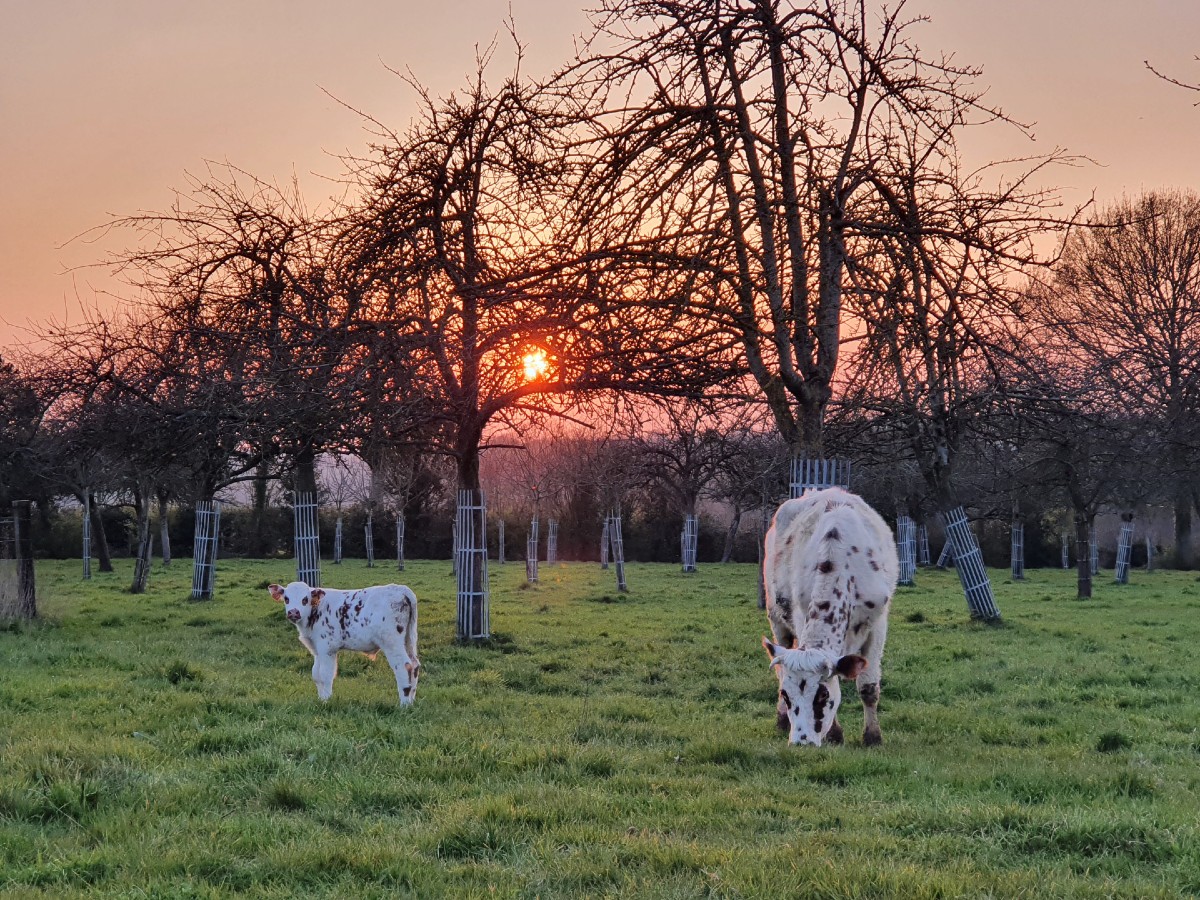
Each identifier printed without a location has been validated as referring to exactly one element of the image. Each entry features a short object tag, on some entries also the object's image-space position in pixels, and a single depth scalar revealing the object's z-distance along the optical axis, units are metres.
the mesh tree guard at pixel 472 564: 15.62
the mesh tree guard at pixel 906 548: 36.84
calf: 9.96
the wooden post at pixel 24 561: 17.09
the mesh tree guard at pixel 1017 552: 41.09
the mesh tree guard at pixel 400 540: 44.31
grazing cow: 7.96
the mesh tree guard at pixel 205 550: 24.52
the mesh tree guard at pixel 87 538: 33.31
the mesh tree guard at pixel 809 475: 10.92
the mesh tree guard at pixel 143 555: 27.52
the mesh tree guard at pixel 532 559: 34.25
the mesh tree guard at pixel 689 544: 43.22
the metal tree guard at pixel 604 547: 44.68
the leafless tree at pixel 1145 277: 28.84
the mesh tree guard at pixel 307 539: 17.34
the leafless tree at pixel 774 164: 9.61
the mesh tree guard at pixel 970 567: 19.66
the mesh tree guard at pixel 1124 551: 36.09
